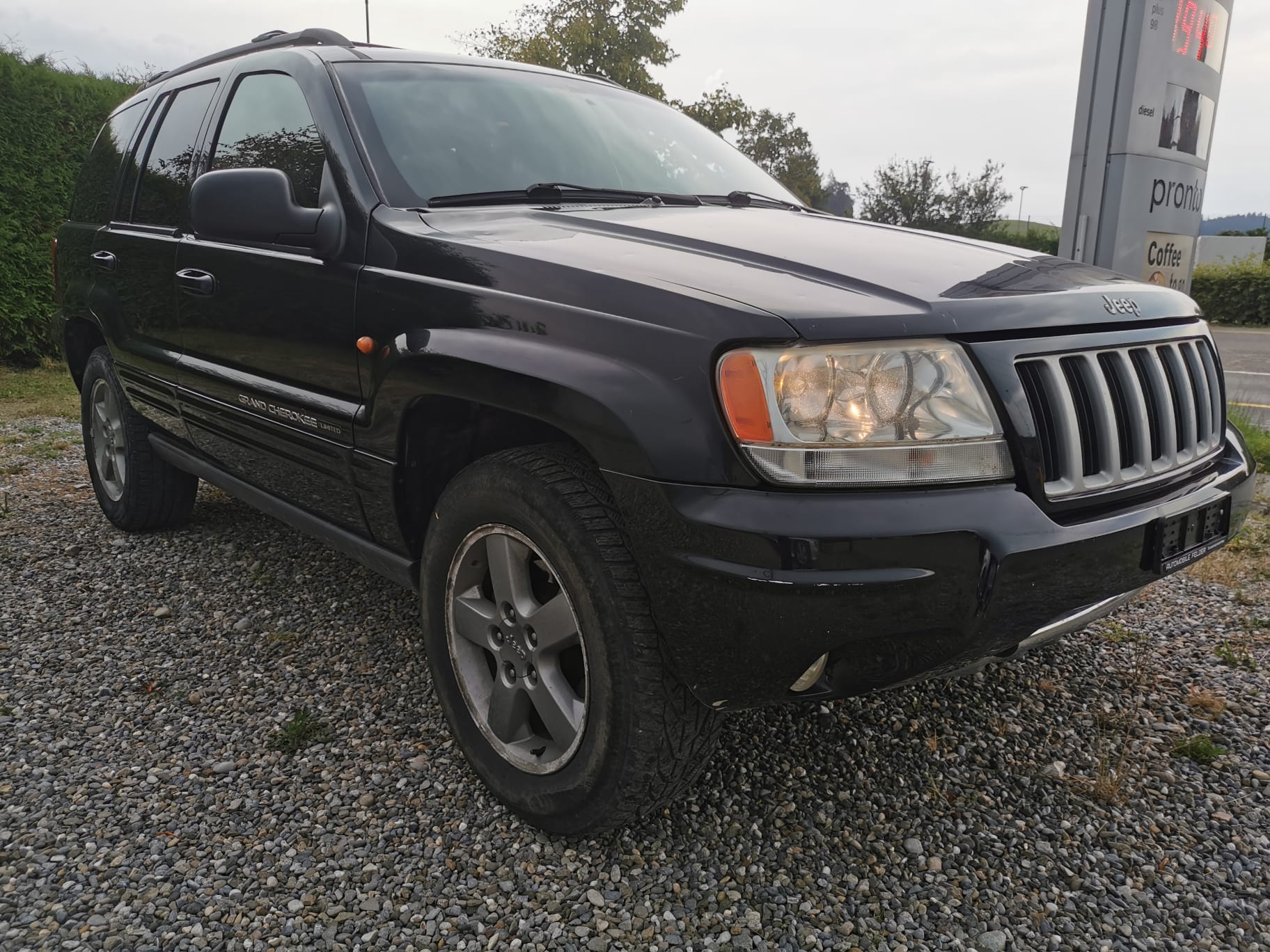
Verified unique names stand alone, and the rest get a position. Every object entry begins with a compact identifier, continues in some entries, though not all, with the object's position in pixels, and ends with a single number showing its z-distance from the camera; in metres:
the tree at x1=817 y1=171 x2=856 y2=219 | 41.31
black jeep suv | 1.67
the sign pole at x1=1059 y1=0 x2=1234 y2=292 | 4.93
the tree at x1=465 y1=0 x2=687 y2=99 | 23.80
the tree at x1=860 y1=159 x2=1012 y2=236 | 39.34
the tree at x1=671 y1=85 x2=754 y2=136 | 25.38
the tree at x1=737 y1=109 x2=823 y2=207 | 43.78
